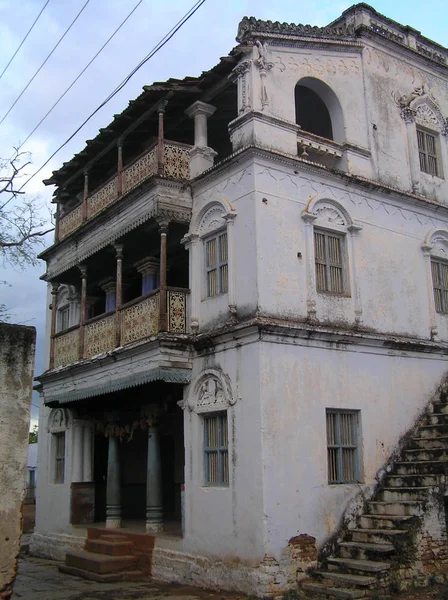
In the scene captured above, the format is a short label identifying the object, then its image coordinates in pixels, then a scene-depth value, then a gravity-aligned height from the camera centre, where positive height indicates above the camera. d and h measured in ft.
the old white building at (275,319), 38.22 +9.57
